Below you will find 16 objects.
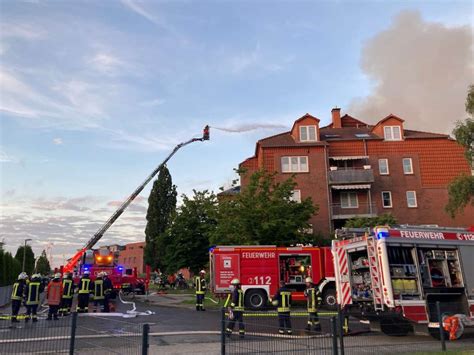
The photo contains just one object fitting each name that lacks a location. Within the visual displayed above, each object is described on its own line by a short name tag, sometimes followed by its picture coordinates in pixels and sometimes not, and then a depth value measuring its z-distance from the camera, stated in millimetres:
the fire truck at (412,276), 11117
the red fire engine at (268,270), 19953
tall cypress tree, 51656
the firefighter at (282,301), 11880
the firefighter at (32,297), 15141
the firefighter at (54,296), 15930
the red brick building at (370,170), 36656
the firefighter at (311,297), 12461
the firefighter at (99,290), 17969
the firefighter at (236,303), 11500
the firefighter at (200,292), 19625
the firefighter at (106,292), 18234
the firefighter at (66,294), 17094
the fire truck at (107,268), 27062
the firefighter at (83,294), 17734
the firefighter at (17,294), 15305
